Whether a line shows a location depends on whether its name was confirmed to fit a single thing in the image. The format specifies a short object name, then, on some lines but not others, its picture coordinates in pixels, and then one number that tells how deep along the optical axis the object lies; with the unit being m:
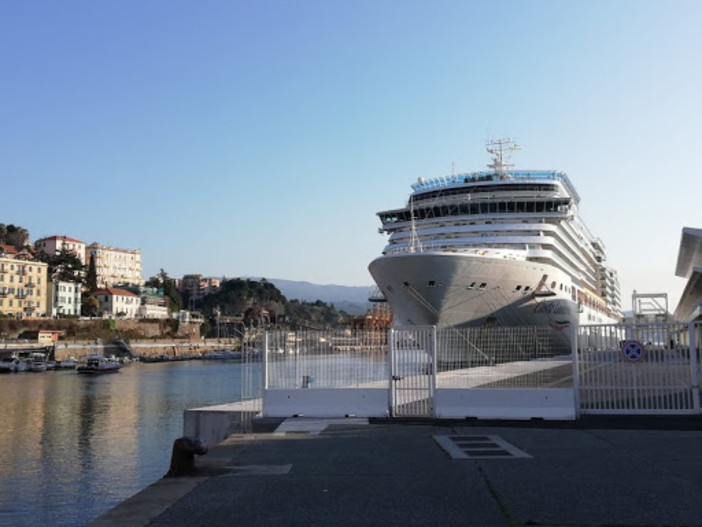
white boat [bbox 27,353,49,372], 80.75
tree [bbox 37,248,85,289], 138.01
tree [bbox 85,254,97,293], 151.25
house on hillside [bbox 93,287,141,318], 148.75
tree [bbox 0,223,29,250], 158.00
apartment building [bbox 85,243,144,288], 192.25
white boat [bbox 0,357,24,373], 78.06
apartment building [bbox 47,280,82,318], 128.75
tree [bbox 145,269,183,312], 185.25
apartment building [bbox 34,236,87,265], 168.38
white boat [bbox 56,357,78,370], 86.56
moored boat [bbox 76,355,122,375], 76.00
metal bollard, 9.09
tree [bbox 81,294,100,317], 140.38
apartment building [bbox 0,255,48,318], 117.79
